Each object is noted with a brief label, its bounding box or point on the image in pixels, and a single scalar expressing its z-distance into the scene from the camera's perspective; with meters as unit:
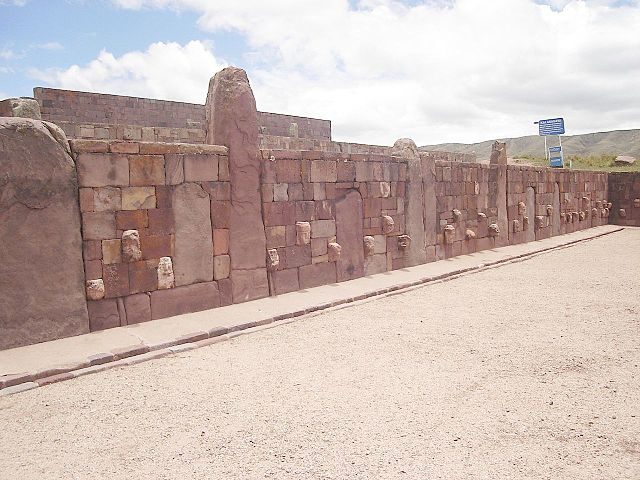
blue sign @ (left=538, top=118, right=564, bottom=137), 28.36
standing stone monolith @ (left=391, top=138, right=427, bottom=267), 10.79
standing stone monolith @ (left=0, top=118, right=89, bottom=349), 5.40
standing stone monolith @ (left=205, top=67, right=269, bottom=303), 7.45
